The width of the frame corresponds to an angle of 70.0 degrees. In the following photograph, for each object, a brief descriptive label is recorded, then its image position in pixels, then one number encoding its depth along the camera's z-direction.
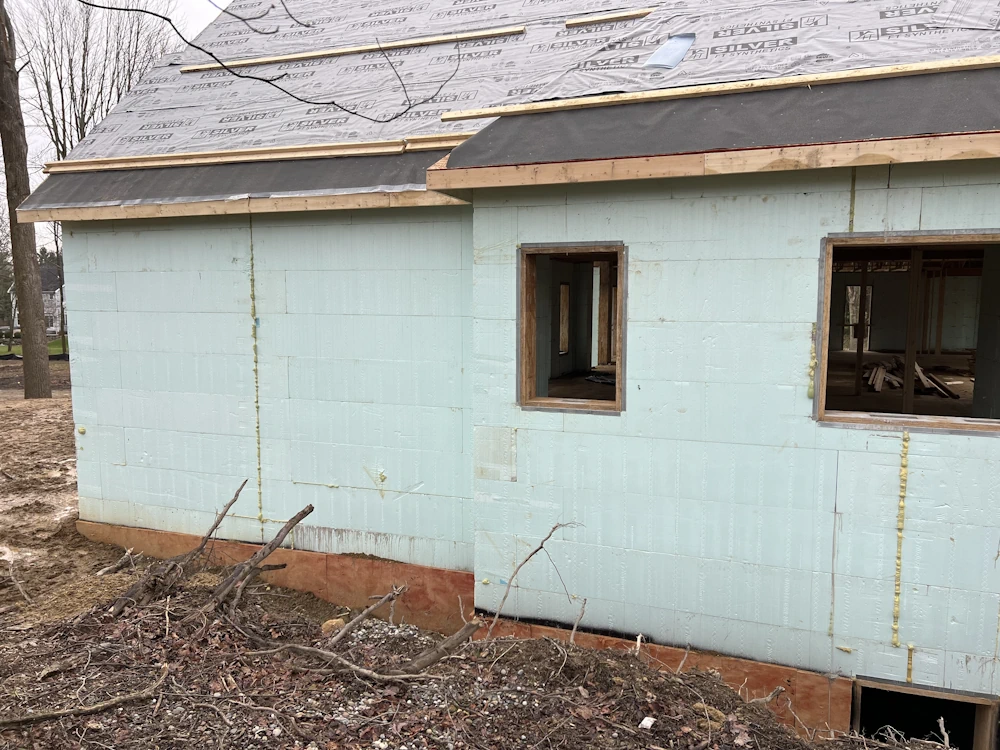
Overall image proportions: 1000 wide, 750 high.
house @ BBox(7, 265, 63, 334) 58.25
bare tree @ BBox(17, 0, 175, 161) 24.92
